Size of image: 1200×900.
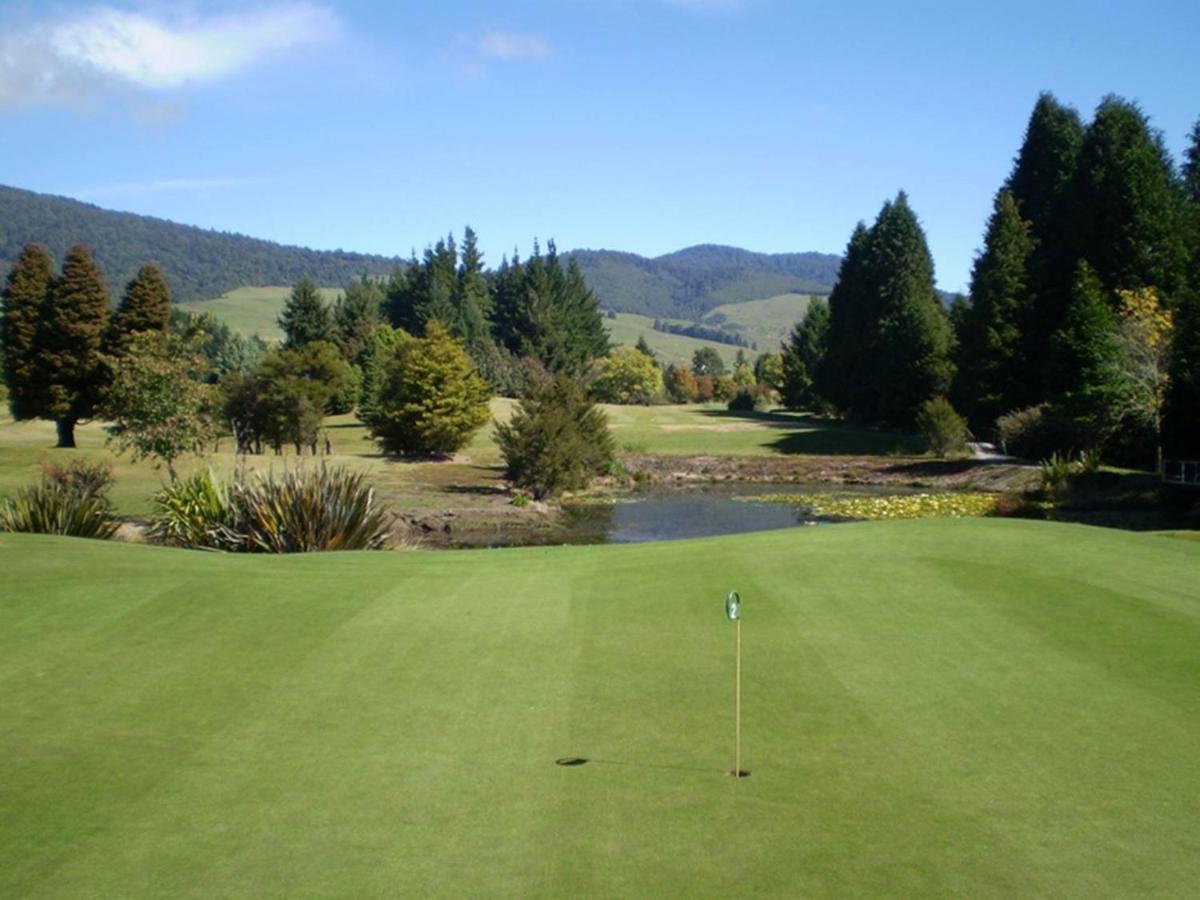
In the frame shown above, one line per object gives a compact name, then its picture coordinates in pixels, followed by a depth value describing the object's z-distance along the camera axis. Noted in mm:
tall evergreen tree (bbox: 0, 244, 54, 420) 53000
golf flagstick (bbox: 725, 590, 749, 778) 6762
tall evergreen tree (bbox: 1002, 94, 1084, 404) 55688
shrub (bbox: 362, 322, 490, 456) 61938
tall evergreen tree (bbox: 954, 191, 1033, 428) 56688
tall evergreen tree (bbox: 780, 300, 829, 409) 98562
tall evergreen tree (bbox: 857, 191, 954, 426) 71938
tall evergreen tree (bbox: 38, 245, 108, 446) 52531
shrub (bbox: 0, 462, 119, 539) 20797
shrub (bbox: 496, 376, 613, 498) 47031
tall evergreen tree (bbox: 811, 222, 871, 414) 81188
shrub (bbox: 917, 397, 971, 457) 58438
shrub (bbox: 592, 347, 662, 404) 115188
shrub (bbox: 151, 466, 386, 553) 19219
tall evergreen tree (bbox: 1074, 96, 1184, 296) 50656
